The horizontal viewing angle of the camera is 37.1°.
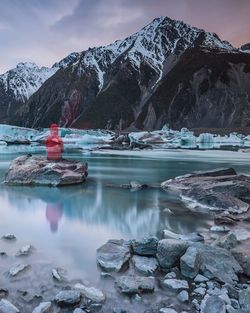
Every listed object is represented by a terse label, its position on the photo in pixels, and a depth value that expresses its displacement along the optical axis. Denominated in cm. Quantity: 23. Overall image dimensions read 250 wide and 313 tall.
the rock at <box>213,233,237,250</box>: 820
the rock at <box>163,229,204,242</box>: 941
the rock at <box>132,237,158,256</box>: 828
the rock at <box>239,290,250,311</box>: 582
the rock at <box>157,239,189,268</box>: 762
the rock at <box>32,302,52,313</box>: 583
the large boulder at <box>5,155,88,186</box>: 1897
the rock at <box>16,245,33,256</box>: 841
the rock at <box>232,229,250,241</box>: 919
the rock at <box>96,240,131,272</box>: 768
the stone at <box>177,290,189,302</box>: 630
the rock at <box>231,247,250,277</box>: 727
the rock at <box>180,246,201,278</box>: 708
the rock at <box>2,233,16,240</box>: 962
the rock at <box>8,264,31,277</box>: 725
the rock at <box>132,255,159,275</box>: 754
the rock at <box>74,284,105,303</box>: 631
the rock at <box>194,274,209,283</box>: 690
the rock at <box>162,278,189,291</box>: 672
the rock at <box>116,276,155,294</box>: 662
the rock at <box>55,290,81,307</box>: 611
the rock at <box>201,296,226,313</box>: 573
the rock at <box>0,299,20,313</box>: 580
